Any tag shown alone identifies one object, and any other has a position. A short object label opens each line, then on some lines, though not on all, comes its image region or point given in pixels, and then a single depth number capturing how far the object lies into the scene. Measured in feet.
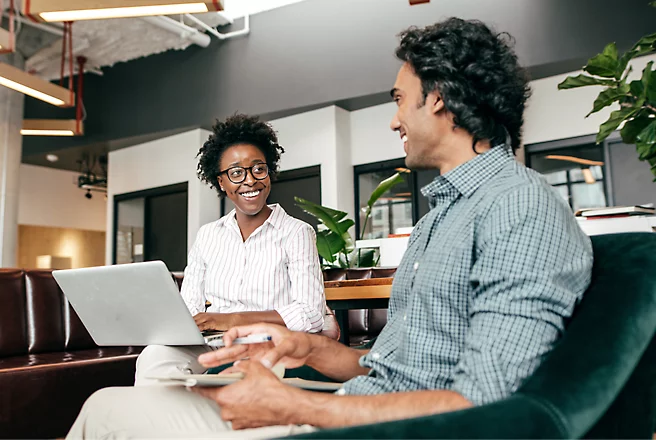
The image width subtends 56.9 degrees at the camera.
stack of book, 8.55
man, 2.84
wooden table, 6.97
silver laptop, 4.84
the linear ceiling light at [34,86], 15.80
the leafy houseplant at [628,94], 8.11
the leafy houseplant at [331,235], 12.18
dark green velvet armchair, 2.42
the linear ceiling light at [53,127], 20.75
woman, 6.19
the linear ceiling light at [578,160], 17.28
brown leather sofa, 7.36
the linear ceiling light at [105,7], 11.19
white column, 20.95
